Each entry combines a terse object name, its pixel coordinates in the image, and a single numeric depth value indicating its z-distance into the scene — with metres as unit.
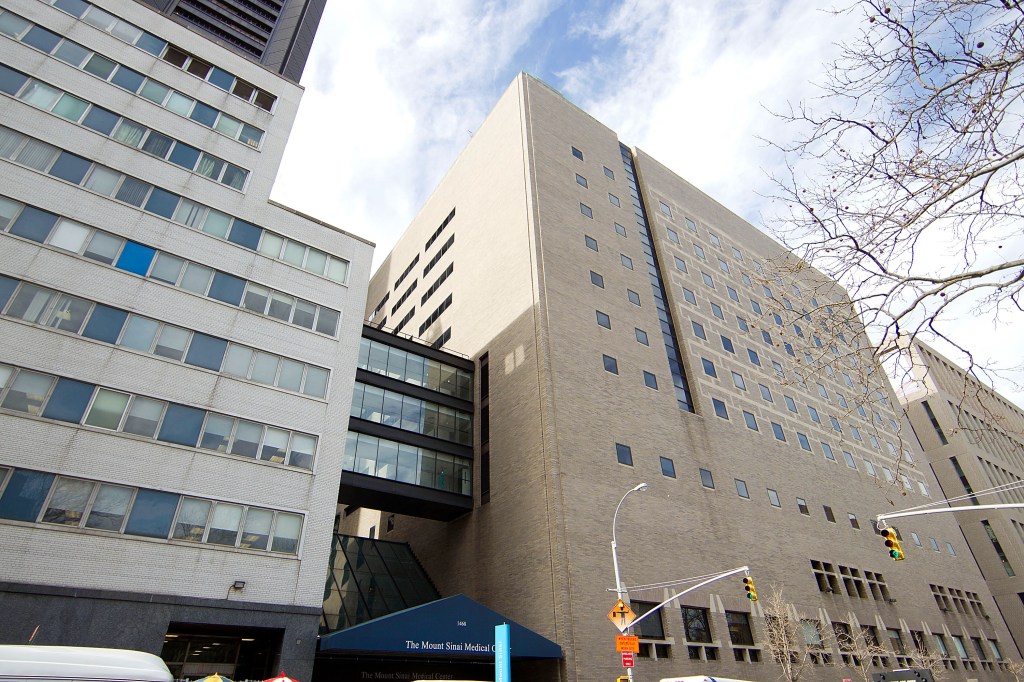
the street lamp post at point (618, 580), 23.49
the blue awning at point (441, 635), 22.58
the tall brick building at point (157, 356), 20.28
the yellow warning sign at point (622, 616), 22.16
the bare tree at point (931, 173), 8.19
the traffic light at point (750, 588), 21.78
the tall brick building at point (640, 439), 30.52
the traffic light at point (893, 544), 16.73
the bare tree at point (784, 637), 31.34
